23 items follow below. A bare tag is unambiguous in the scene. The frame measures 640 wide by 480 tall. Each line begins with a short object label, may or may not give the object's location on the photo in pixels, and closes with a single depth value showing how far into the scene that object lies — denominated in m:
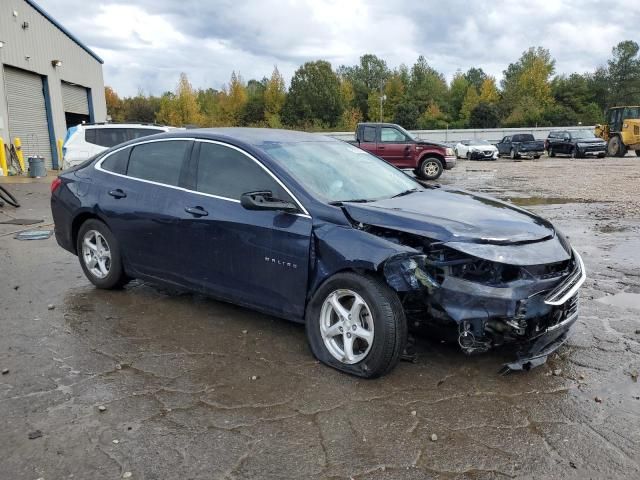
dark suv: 29.25
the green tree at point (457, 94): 81.09
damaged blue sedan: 3.33
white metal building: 19.34
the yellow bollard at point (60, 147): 22.52
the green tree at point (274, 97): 73.88
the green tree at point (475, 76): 97.19
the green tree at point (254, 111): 74.75
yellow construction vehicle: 28.72
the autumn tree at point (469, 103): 74.88
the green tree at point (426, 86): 79.69
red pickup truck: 17.59
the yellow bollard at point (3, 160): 17.91
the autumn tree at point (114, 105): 82.62
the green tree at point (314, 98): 73.31
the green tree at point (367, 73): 89.89
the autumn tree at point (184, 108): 66.56
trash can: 17.95
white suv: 14.61
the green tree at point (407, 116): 71.43
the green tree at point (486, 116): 66.00
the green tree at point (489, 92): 74.19
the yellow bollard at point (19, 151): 18.78
